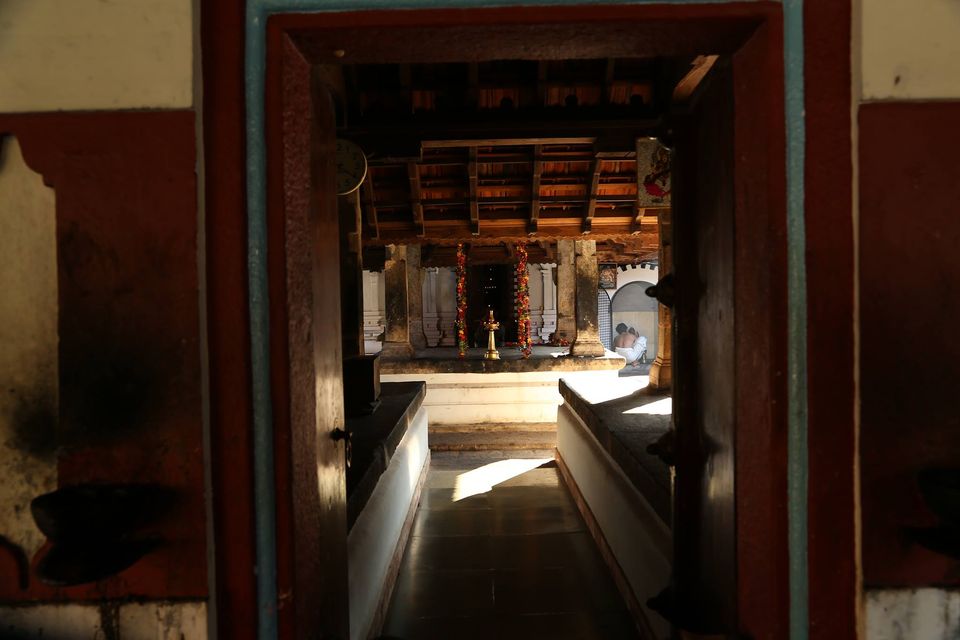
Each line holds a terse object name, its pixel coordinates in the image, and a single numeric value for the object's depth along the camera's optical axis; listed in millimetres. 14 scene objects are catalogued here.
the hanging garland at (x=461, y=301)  10930
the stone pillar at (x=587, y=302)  10336
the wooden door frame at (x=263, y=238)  1462
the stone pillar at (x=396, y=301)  10461
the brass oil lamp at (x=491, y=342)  10453
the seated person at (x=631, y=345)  18109
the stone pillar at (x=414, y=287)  11180
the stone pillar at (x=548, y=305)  18531
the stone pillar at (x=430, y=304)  17984
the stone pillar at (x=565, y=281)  10883
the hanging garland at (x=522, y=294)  11125
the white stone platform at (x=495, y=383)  9617
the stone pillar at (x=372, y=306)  18391
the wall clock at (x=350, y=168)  4602
